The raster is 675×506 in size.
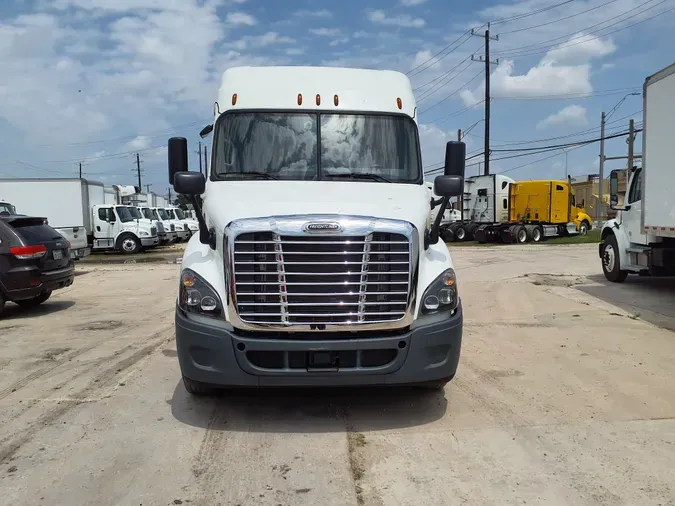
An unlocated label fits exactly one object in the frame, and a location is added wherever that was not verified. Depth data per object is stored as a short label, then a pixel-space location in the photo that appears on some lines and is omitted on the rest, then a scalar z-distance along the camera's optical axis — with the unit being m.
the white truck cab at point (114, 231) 25.19
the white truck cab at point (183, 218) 34.53
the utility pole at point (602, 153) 43.56
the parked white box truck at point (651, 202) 9.27
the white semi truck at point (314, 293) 4.27
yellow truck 30.41
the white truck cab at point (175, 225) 31.39
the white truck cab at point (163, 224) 29.12
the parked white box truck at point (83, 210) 23.30
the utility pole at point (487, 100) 37.06
